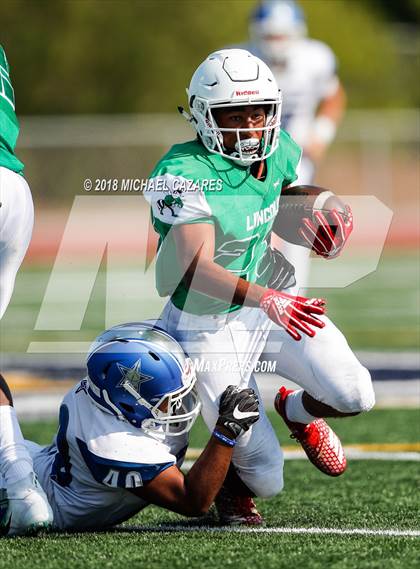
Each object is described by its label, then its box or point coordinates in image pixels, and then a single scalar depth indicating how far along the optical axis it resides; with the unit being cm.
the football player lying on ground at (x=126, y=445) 736
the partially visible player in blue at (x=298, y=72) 1647
